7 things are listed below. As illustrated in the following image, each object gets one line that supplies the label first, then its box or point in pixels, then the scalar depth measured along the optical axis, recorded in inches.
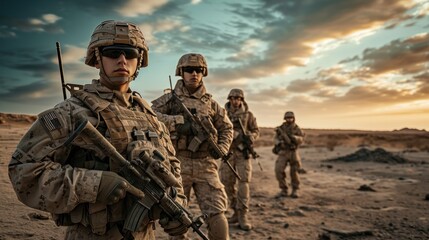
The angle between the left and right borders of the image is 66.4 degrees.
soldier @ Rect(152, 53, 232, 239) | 158.9
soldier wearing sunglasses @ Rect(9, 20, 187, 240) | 75.2
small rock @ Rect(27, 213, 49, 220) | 191.8
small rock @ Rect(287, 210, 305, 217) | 288.8
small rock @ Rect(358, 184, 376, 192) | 399.8
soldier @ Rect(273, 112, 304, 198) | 381.1
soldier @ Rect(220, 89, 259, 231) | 255.4
